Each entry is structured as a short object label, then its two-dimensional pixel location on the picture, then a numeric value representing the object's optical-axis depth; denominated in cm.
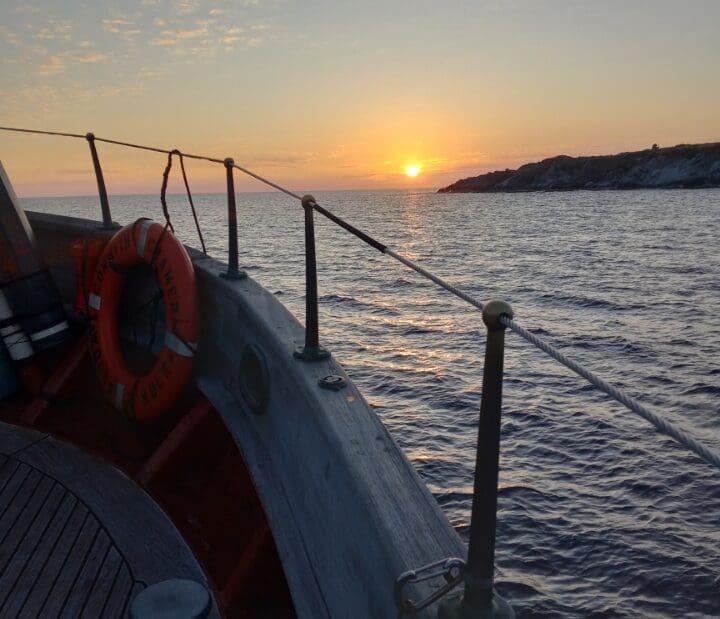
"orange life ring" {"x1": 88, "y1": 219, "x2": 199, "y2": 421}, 373
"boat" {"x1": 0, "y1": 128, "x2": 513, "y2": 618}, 199
